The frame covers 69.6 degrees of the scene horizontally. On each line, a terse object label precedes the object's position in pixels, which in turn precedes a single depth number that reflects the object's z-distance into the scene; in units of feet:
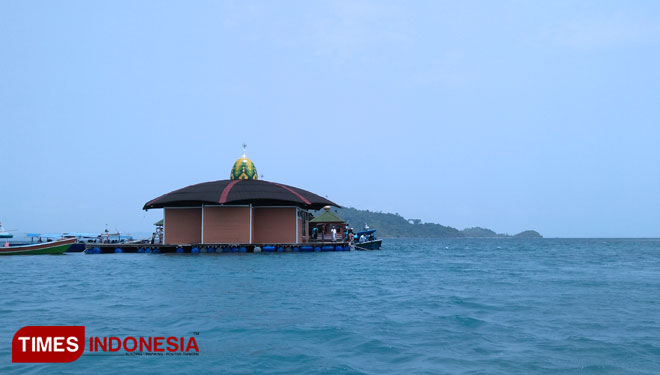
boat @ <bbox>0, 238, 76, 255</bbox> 119.55
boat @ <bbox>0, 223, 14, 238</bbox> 184.31
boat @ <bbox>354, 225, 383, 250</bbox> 147.99
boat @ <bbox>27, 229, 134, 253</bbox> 135.79
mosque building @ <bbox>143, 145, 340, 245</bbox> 126.72
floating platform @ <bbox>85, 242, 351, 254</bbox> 125.08
